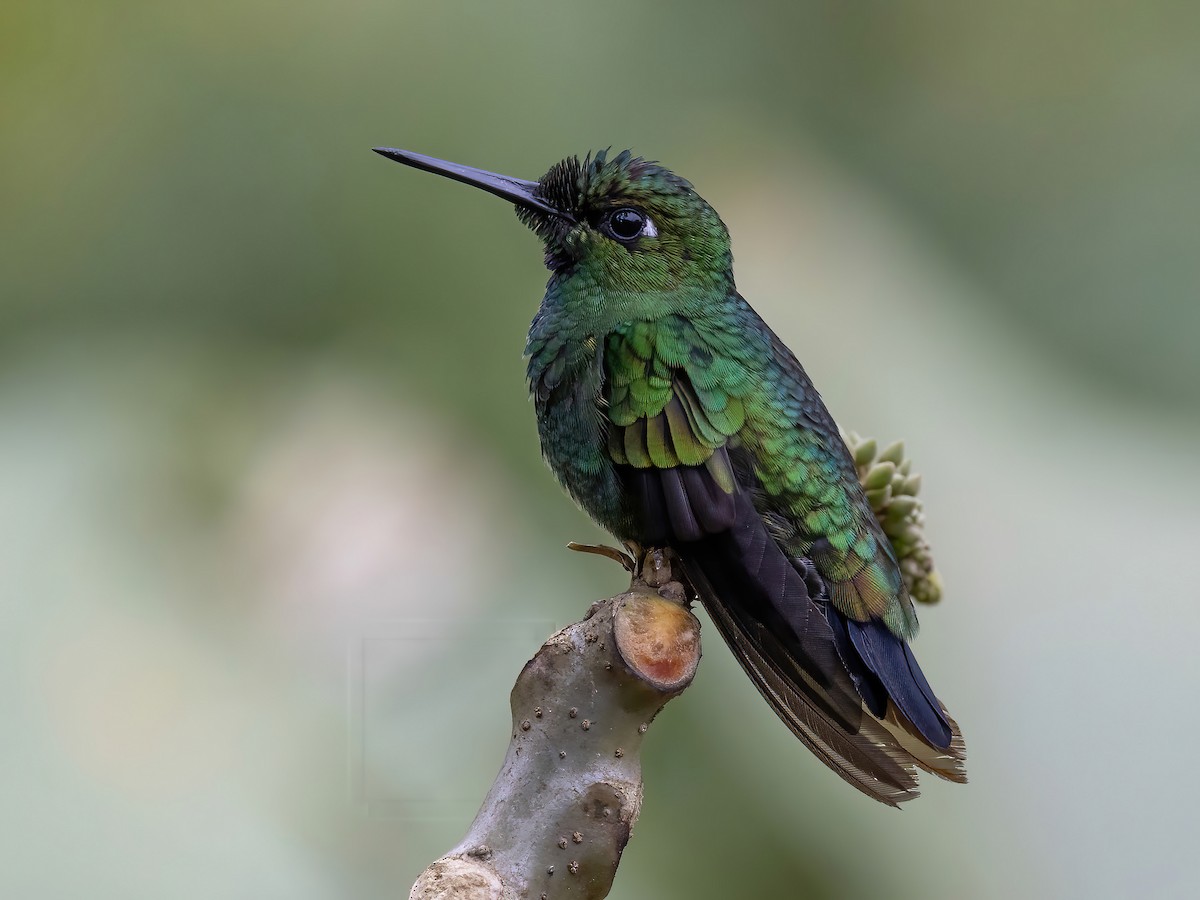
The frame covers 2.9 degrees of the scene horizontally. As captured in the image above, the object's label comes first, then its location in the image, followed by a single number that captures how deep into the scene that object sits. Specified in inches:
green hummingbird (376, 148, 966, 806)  121.4
